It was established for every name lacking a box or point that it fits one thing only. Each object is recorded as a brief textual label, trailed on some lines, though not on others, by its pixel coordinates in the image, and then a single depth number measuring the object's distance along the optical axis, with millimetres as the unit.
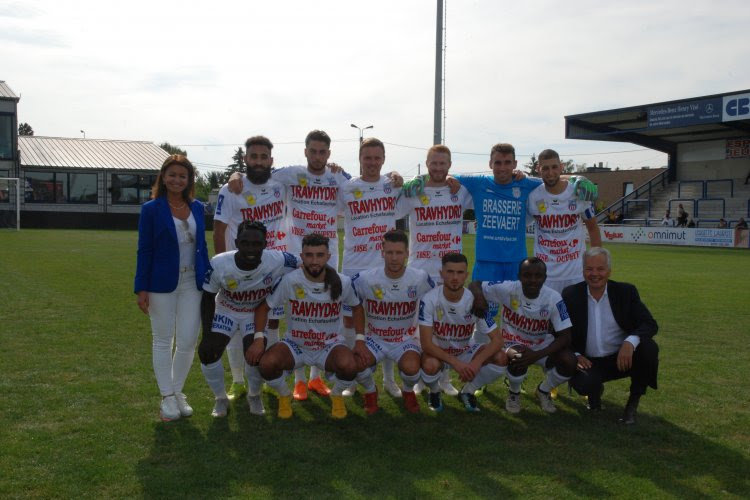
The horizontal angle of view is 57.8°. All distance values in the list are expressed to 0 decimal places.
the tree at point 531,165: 76338
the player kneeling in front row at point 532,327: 4938
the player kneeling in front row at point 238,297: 4812
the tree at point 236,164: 84250
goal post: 33625
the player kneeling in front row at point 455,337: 4953
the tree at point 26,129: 89000
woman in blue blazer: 4711
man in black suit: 4855
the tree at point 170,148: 74562
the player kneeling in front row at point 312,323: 4875
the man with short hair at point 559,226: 5598
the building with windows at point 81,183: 36562
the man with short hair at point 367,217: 5684
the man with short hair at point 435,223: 5699
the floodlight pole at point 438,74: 18219
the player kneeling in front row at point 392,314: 5027
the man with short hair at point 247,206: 5422
